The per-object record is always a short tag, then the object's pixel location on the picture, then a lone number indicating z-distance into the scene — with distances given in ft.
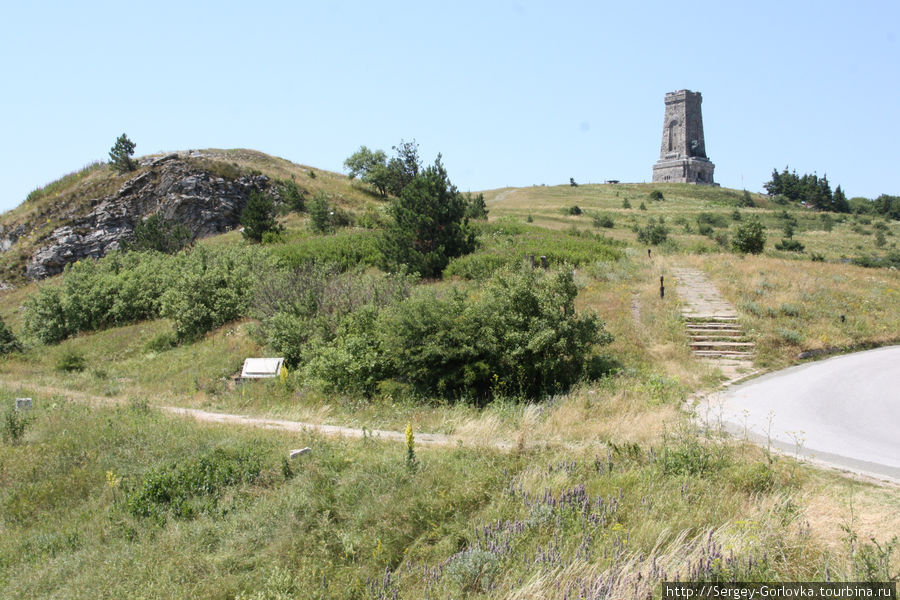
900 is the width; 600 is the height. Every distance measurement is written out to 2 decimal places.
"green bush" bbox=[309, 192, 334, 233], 125.39
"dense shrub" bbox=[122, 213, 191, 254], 118.32
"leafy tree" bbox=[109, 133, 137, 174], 151.12
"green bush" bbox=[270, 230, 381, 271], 89.67
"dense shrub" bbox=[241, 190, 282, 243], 118.52
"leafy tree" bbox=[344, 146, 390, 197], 180.14
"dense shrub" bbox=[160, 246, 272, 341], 74.84
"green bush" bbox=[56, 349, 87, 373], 66.33
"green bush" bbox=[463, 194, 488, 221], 132.77
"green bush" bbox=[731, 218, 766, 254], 94.12
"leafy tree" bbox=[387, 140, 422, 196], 175.32
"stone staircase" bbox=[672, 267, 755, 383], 46.68
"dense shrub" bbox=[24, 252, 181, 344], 89.20
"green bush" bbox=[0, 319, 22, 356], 77.41
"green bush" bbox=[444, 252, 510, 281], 73.51
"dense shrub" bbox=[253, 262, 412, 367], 53.26
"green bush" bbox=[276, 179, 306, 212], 149.18
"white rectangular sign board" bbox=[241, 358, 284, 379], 50.06
